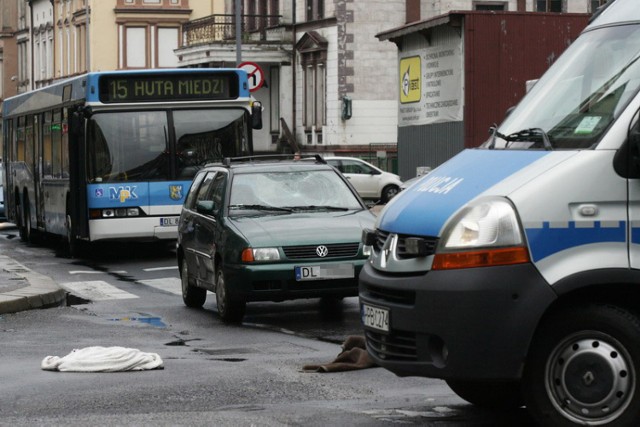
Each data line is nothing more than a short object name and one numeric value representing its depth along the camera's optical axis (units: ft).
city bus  78.33
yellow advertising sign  120.47
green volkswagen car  46.57
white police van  23.52
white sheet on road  35.24
